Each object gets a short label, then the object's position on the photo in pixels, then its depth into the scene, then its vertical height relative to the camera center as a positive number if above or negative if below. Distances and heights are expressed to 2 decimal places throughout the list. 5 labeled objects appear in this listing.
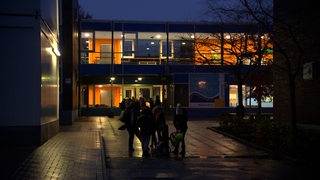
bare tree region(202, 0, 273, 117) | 25.66 +2.92
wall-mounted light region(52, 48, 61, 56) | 22.47 +2.10
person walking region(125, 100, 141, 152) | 19.02 -0.65
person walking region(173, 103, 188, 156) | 18.31 -0.60
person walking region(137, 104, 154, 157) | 17.81 -0.77
